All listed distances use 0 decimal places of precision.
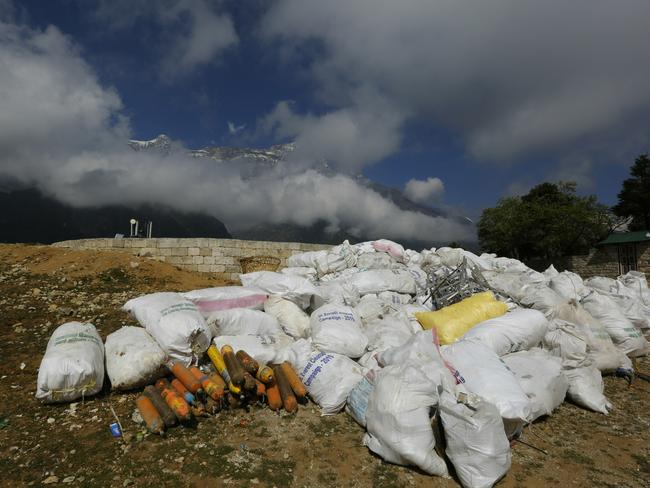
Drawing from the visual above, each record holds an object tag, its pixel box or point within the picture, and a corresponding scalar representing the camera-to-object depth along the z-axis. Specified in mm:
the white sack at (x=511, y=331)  3463
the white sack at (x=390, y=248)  7523
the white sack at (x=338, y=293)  5139
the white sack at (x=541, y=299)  4602
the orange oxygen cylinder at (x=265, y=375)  3027
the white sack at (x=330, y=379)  2957
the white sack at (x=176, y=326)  3227
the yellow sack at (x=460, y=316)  3879
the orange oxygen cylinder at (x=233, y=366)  2852
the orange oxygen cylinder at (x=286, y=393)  2898
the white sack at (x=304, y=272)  7141
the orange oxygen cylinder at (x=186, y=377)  2850
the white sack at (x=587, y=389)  3219
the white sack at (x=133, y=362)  3010
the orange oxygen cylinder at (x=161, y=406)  2576
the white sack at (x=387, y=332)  3631
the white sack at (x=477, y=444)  2102
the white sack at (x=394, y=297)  5440
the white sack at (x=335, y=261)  7055
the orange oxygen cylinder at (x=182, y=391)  2781
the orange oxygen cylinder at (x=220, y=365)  2887
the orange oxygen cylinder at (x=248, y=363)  3025
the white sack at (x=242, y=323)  3820
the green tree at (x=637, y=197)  24469
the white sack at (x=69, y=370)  2785
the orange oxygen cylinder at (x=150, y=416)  2529
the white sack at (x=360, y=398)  2777
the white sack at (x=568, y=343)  3479
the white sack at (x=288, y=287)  4590
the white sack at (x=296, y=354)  3279
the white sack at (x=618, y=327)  4605
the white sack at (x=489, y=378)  2494
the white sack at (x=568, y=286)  5624
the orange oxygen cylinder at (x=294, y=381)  3020
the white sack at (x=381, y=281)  5602
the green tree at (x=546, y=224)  21234
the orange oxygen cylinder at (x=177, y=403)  2605
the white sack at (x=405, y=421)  2197
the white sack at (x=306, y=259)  7516
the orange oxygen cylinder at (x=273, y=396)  2934
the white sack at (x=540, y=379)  2900
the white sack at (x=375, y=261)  6730
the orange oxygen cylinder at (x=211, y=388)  2828
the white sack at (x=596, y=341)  3908
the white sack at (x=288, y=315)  4145
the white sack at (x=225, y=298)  4047
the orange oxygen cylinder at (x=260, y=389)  2959
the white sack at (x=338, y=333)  3441
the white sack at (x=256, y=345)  3334
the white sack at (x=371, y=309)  4441
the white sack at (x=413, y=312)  4195
